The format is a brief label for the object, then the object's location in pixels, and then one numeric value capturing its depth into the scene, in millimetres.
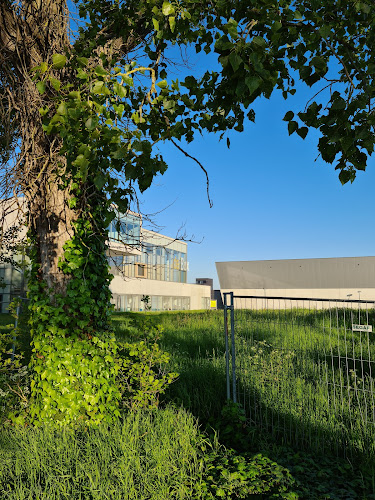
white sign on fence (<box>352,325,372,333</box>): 4483
